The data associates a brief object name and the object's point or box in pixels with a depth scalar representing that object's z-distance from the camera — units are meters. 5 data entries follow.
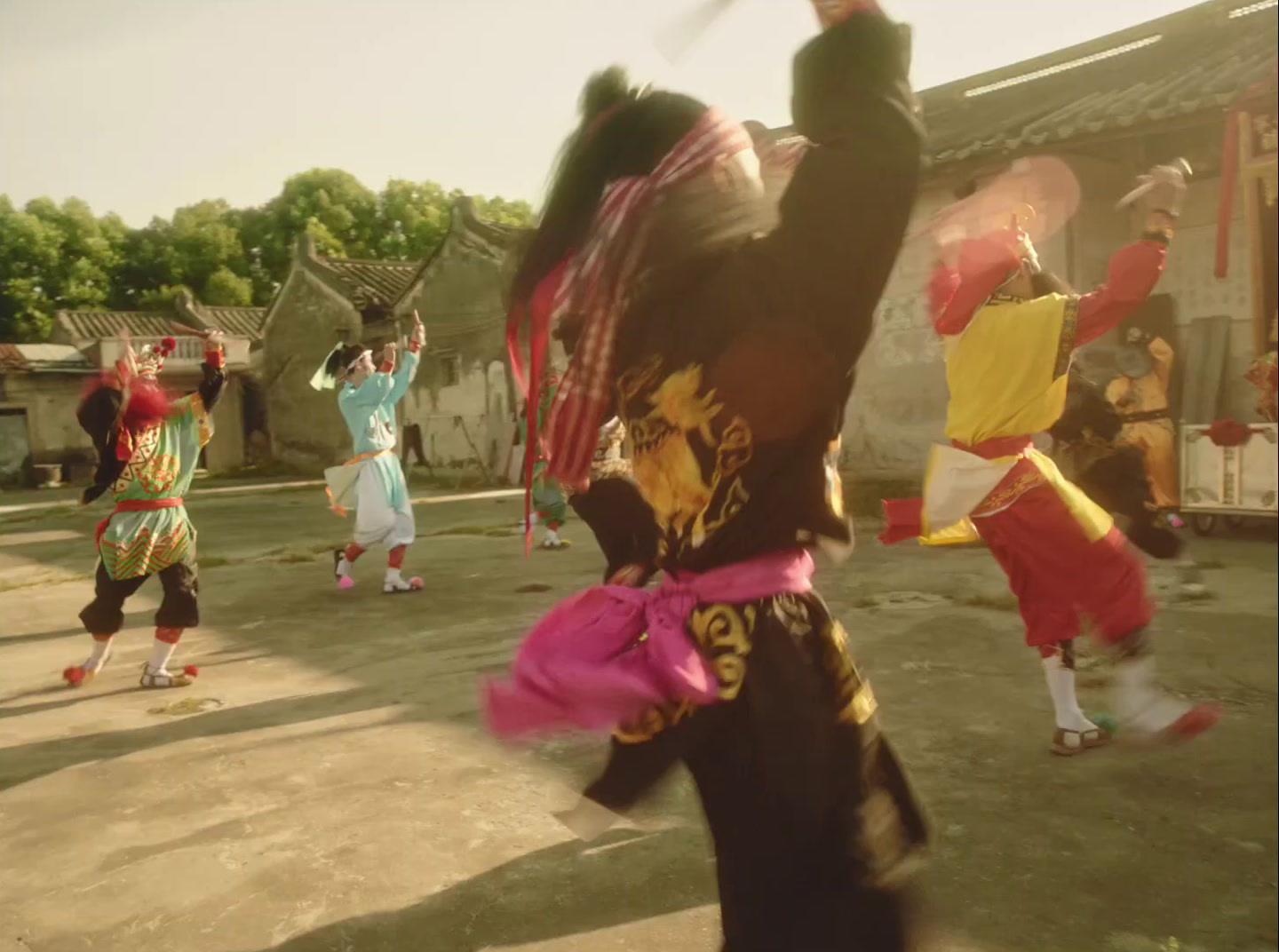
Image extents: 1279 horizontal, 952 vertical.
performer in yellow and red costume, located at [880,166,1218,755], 3.21
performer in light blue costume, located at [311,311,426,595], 7.71
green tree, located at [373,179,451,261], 30.73
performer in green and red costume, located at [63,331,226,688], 5.18
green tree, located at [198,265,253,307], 35.66
